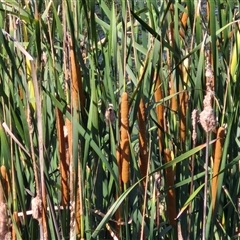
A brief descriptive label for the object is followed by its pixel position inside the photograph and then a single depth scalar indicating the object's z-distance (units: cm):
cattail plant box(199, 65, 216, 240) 153
